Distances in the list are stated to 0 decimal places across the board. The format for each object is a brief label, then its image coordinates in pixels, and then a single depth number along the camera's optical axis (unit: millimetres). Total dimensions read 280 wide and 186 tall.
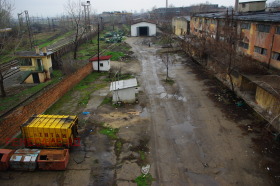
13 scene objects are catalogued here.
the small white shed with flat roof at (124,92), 16125
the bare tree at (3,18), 17591
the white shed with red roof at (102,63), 25094
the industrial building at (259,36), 17297
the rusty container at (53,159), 9766
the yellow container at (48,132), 10805
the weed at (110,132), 12438
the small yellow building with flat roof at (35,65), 22250
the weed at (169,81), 21014
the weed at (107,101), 16722
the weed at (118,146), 11088
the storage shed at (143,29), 53500
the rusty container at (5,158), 9719
